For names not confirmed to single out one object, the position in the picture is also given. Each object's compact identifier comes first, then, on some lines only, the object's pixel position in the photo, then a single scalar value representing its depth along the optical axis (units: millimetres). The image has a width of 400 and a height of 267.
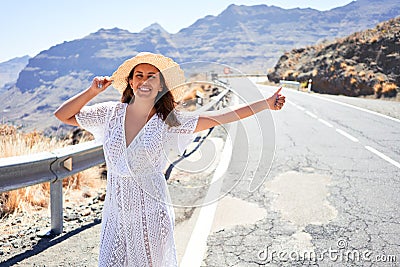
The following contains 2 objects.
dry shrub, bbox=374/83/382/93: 24286
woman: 2420
